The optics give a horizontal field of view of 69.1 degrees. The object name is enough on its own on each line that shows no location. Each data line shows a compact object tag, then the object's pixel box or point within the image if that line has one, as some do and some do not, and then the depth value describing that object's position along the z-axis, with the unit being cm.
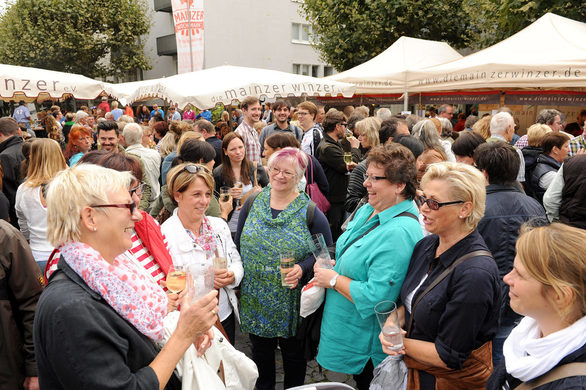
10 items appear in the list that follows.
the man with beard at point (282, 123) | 761
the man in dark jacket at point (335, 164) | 571
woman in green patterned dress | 309
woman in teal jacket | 247
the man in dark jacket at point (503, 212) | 307
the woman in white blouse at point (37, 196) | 391
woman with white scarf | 147
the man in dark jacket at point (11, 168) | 505
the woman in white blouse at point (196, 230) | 295
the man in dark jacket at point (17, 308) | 224
